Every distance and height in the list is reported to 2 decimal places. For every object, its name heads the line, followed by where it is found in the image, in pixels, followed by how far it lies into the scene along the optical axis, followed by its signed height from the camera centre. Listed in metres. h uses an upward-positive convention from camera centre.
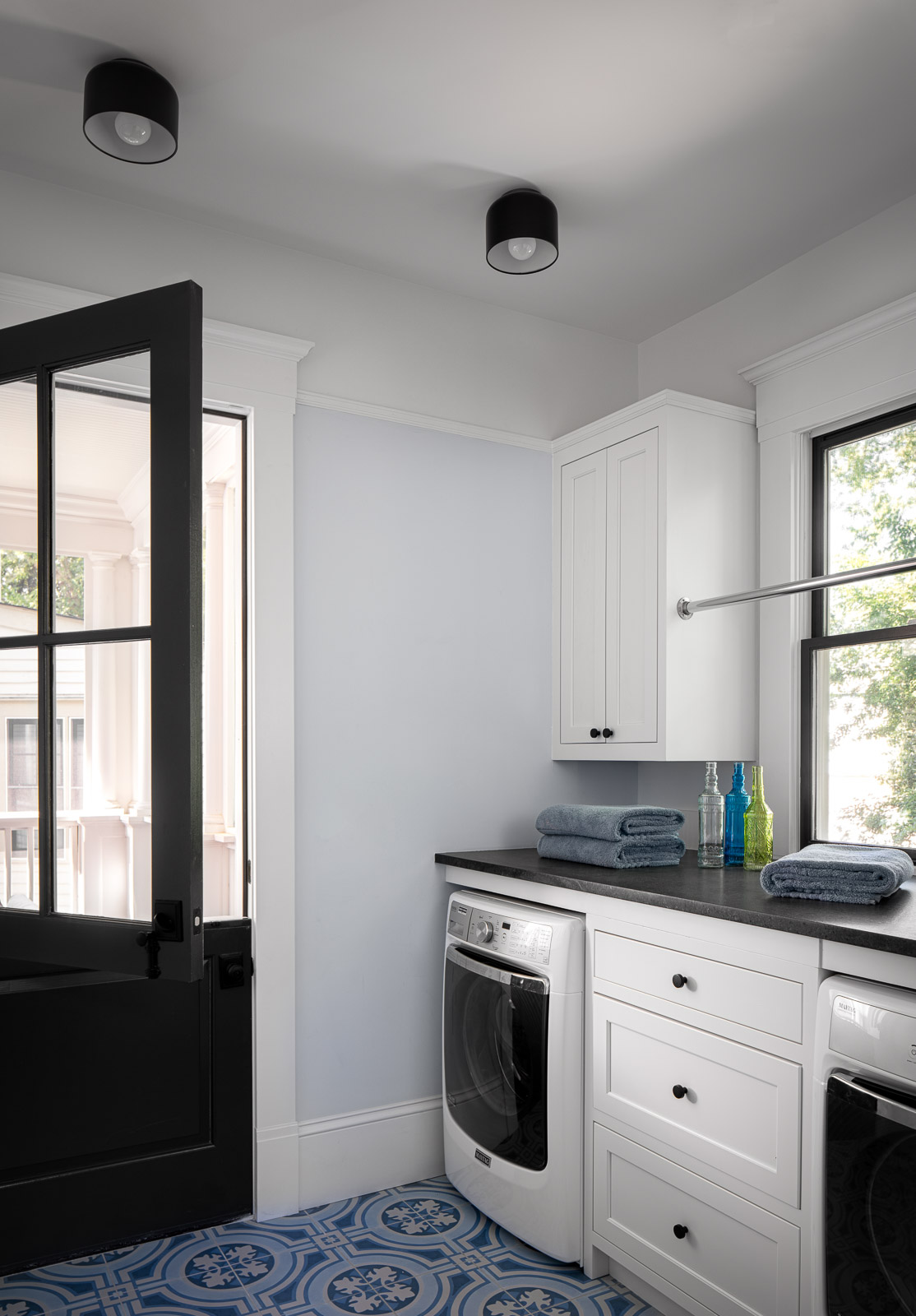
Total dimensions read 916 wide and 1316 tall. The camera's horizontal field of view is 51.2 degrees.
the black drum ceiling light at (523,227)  2.44 +1.13
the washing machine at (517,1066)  2.25 -1.00
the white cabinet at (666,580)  2.71 +0.26
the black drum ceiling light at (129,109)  1.96 +1.15
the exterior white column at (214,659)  4.06 +0.03
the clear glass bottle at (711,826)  2.59 -0.44
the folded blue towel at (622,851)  2.51 -0.50
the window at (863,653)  2.50 +0.04
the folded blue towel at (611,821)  2.53 -0.42
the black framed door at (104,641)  1.78 +0.05
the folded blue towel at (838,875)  1.85 -0.42
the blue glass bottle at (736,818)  2.66 -0.42
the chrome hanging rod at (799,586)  2.07 +0.20
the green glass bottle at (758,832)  2.53 -0.44
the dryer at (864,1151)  1.46 -0.77
